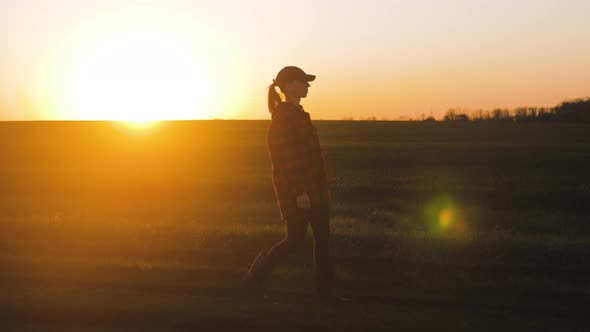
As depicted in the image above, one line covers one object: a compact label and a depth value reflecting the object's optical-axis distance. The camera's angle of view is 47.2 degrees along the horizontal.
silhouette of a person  5.61
